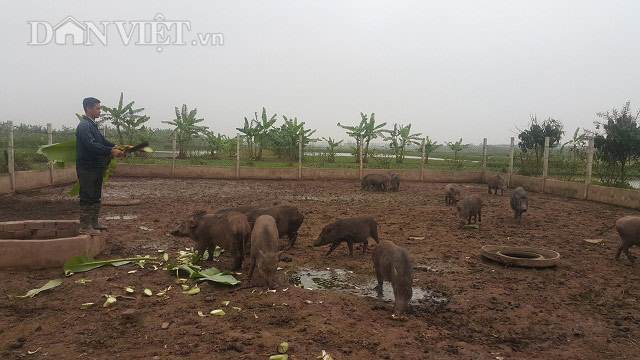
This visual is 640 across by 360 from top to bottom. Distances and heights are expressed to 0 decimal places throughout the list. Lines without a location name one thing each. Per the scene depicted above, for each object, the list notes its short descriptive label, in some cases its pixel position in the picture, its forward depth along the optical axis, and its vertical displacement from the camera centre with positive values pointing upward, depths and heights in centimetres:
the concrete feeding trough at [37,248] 631 -165
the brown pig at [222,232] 691 -145
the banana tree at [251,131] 2959 +140
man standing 679 -26
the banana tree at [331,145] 2957 +53
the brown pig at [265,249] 601 -152
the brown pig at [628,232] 761 -135
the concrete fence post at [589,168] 1577 -35
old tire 718 -181
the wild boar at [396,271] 525 -158
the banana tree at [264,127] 2992 +174
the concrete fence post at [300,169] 2231 -95
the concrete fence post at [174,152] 2150 -23
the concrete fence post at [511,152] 2096 +27
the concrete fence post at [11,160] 1396 -56
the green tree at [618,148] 1594 +48
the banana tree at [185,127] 2850 +156
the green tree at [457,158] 2577 -15
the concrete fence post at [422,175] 2320 -114
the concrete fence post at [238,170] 2186 -111
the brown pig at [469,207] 1082 -137
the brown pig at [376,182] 1862 -128
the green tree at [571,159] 1758 +0
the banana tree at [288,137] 2805 +102
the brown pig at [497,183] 1778 -113
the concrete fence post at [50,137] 1642 +31
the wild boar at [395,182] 1870 -127
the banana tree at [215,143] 2922 +44
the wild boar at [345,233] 801 -157
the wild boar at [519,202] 1157 -128
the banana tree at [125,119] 2767 +191
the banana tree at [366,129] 3065 +181
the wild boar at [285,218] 814 -134
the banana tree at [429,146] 3253 +71
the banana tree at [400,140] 2990 +103
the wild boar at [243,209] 855 -127
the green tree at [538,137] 2132 +113
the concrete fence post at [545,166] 1828 -35
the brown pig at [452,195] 1462 -140
